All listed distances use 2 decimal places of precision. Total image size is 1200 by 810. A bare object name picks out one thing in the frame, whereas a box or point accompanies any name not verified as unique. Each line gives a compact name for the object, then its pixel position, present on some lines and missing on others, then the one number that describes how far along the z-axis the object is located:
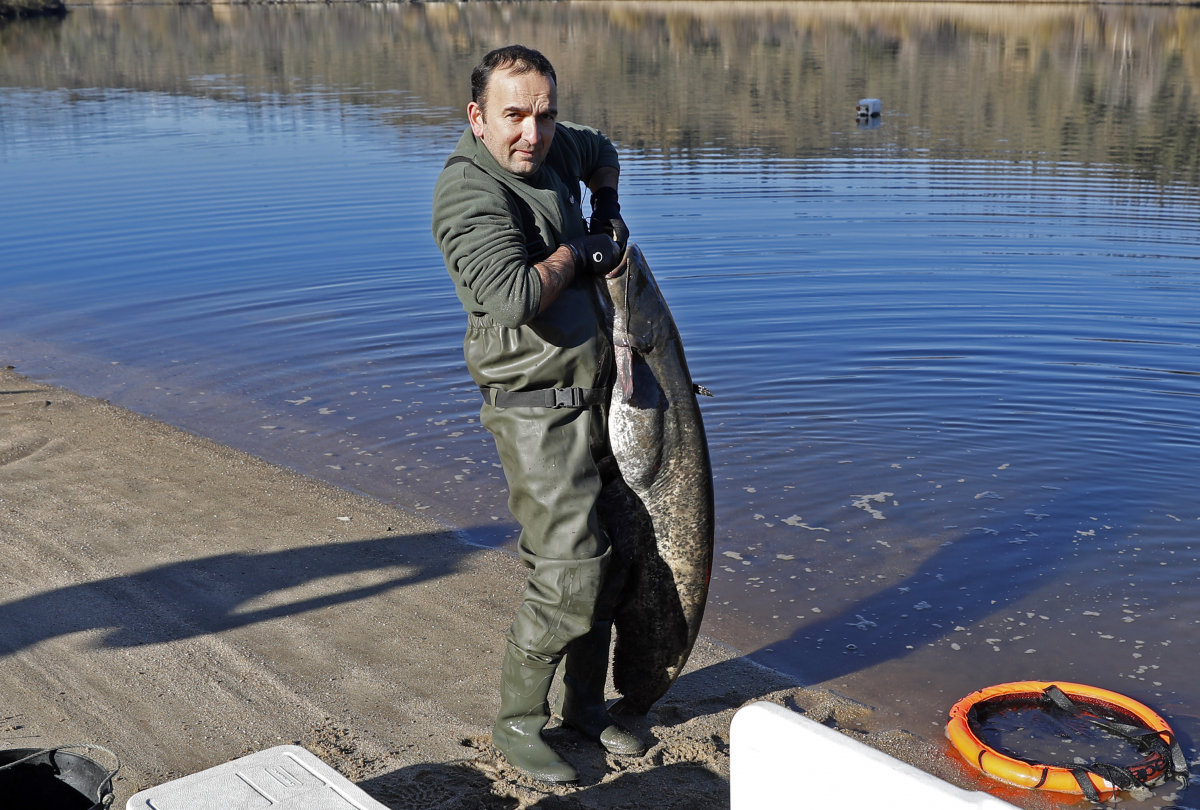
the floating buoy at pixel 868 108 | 25.88
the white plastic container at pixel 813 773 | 2.31
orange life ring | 4.23
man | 3.65
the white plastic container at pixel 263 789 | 3.06
